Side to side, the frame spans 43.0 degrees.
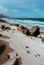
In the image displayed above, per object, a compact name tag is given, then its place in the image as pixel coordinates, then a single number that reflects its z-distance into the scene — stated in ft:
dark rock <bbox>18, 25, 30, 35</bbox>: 19.02
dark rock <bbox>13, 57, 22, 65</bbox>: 8.35
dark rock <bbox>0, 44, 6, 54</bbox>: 9.93
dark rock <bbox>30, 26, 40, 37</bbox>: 19.26
